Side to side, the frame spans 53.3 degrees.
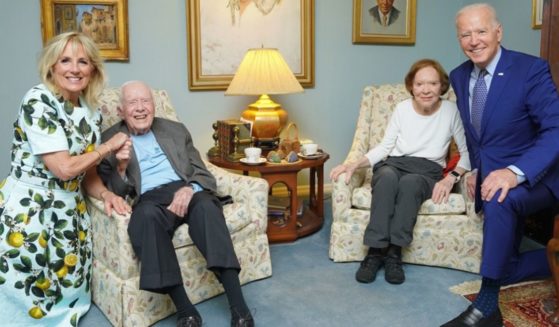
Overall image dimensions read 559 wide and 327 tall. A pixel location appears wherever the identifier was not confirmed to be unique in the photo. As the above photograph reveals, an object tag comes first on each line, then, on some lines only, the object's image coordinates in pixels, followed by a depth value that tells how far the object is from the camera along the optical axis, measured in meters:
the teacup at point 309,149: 3.16
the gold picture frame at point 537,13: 3.41
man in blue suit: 2.09
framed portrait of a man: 3.87
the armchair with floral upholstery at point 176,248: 2.11
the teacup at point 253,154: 2.96
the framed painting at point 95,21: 3.12
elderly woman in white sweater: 2.57
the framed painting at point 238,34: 3.45
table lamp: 3.12
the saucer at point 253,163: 2.95
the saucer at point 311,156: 3.14
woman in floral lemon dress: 1.99
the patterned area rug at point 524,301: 2.18
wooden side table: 2.96
